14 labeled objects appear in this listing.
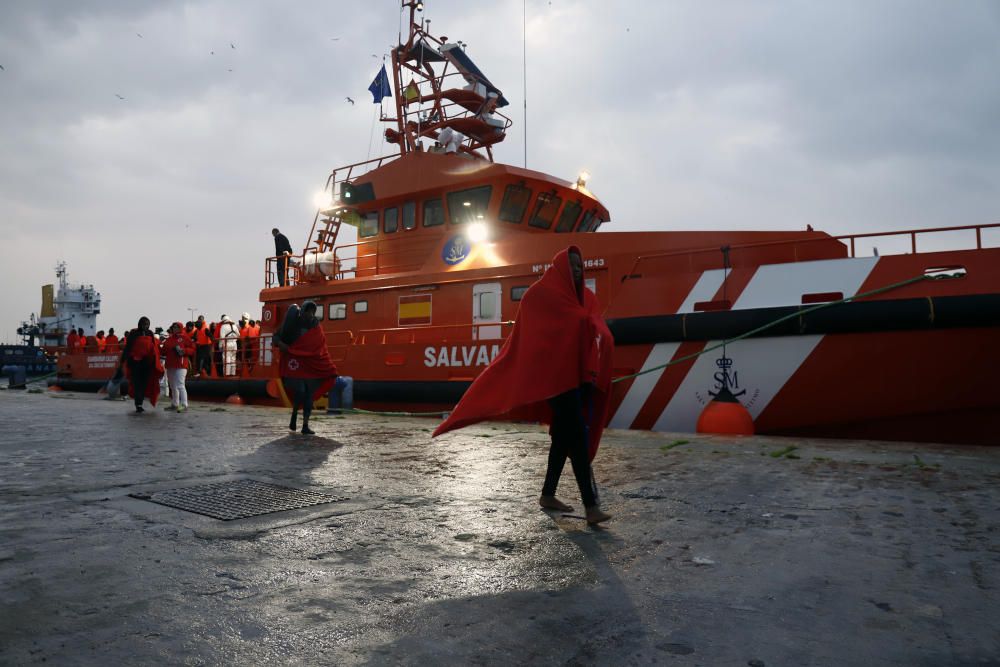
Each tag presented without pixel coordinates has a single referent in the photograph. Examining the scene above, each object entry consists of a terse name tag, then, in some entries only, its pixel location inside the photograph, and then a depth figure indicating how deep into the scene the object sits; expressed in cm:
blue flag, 1293
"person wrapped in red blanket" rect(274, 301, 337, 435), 704
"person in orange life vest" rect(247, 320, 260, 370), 1324
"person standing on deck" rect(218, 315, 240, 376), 1345
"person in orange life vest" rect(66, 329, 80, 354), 1874
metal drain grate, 321
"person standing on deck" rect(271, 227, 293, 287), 1334
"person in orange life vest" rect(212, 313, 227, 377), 1422
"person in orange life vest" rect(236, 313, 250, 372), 1329
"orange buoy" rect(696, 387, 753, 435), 672
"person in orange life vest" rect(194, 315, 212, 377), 1398
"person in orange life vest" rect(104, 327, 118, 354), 1823
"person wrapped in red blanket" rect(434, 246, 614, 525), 321
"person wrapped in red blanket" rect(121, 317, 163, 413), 1007
